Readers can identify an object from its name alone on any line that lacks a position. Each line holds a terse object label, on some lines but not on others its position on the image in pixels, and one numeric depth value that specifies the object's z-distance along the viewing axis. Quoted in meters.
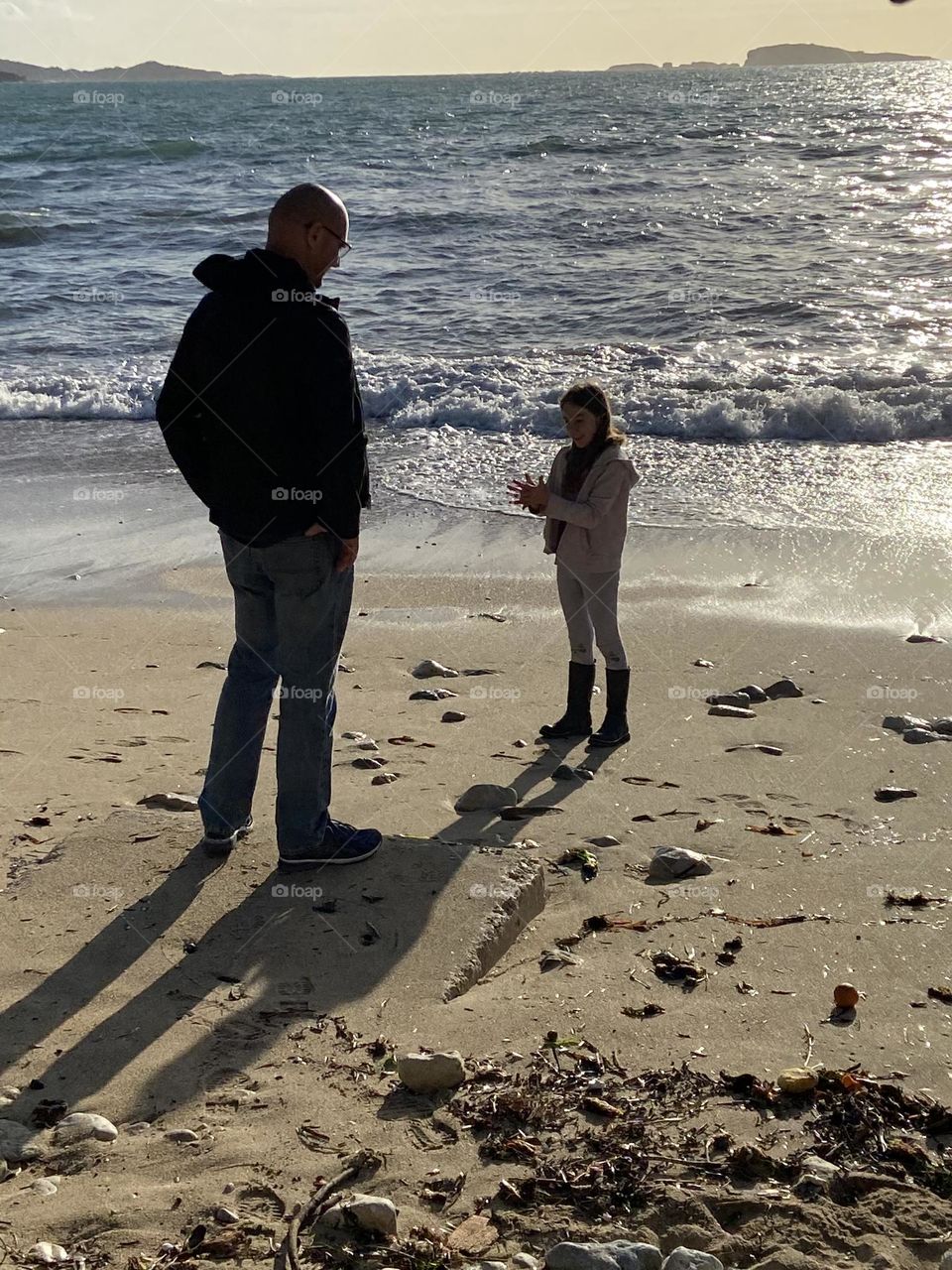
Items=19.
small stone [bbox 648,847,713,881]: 4.38
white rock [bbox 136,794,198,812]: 4.94
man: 3.80
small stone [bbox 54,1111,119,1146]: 2.92
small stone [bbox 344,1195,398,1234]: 2.55
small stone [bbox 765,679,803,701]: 6.32
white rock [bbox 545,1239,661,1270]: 2.44
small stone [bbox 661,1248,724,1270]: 2.42
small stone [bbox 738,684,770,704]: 6.28
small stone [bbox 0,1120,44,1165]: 2.86
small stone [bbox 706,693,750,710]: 6.23
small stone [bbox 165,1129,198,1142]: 2.90
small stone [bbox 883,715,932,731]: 5.81
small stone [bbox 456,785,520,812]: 5.07
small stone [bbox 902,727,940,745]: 5.66
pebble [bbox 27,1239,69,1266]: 2.48
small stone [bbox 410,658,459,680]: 6.71
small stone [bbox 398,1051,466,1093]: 3.06
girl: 5.72
